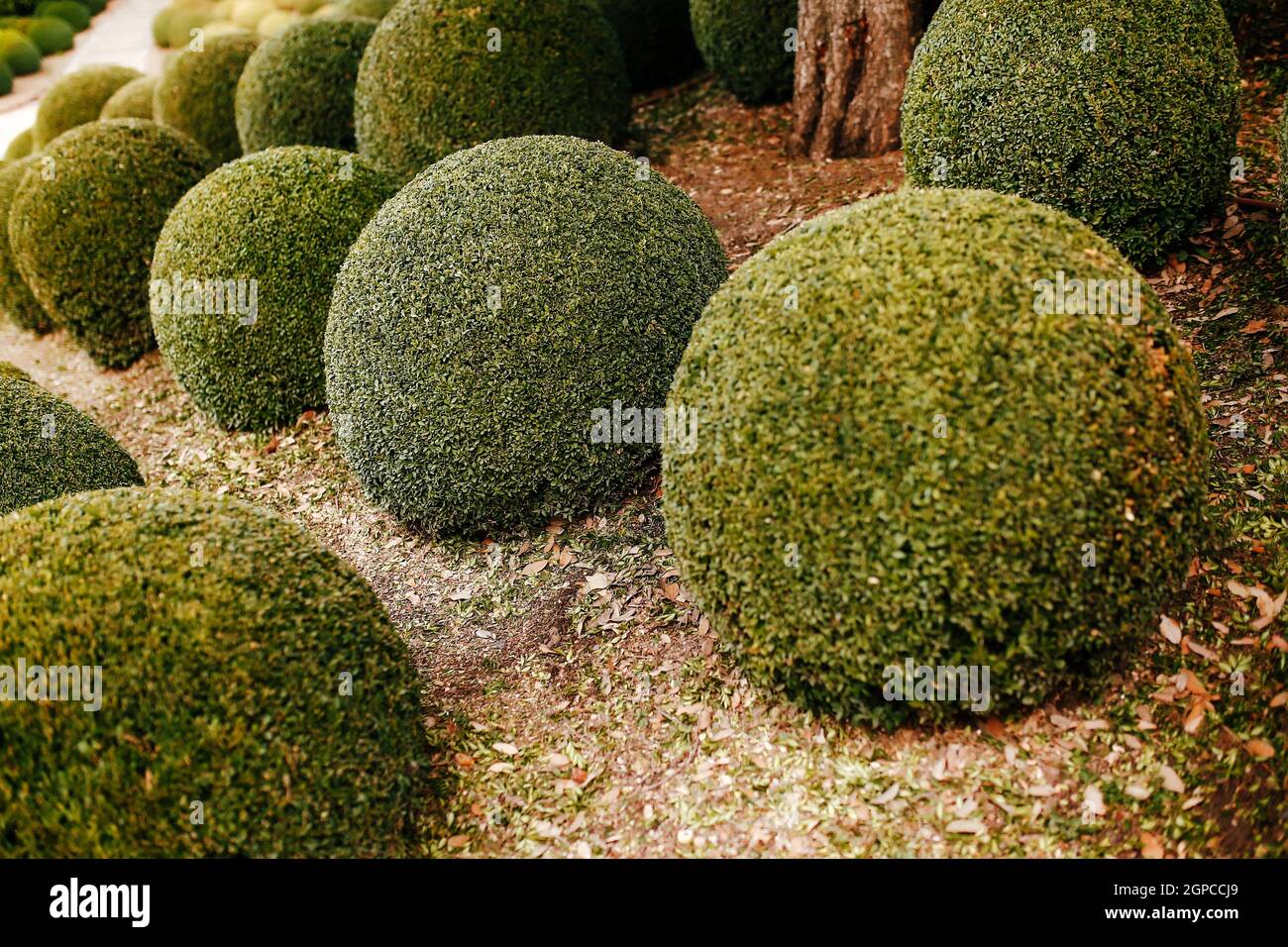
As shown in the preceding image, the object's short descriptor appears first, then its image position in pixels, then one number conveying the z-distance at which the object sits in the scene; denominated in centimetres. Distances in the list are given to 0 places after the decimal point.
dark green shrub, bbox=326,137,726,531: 483
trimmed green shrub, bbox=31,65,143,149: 1145
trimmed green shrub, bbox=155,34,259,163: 960
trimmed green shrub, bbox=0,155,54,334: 902
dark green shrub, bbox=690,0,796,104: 794
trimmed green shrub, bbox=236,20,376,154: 829
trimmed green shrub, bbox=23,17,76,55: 1730
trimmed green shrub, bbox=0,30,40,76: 1631
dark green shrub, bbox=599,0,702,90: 925
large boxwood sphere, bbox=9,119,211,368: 771
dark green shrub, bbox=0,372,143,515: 533
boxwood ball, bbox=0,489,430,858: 320
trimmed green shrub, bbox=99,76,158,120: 1054
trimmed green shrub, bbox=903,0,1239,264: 503
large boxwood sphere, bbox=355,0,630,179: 713
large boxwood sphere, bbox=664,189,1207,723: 326
